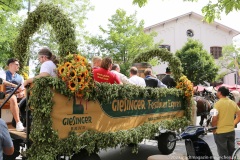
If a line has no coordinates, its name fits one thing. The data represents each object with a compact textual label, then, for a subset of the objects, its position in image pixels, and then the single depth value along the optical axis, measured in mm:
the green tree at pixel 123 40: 25766
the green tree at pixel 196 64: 31828
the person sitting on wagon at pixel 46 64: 4363
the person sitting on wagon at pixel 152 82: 7539
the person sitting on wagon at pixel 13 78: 5766
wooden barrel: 8961
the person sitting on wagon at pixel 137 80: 6895
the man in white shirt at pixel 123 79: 6066
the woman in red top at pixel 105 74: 5344
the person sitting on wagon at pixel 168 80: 9148
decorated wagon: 3979
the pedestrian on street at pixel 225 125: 5152
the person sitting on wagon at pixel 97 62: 6490
